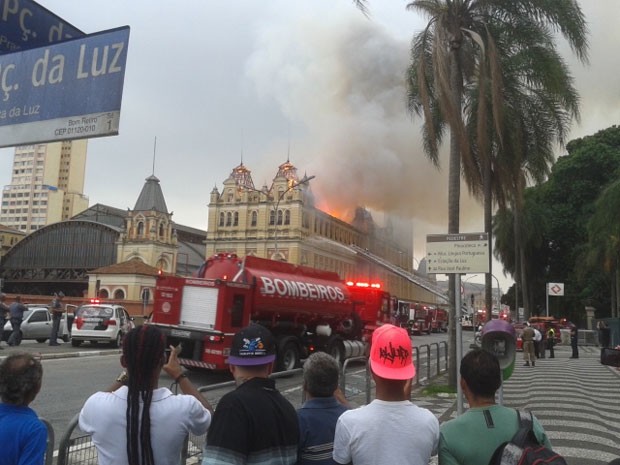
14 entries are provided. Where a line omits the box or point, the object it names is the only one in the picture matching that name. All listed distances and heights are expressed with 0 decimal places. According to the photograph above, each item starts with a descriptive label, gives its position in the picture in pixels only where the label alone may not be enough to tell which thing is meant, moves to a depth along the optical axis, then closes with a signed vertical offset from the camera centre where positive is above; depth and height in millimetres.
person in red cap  2758 -555
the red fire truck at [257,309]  12906 -31
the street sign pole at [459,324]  7766 -120
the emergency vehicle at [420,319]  45675 -342
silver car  22188 -1028
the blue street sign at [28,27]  4805 +2392
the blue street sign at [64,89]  4617 +1781
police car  21438 -888
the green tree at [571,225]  44344 +7794
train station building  60844 +8328
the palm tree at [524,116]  15445 +6668
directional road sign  8455 +970
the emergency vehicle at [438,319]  55156 -338
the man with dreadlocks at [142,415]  2765 -554
